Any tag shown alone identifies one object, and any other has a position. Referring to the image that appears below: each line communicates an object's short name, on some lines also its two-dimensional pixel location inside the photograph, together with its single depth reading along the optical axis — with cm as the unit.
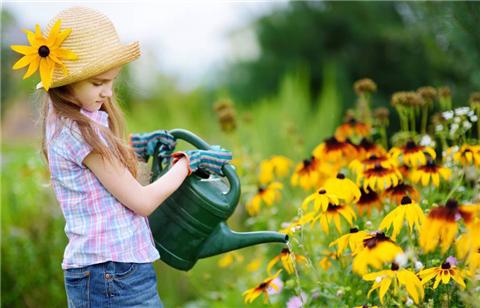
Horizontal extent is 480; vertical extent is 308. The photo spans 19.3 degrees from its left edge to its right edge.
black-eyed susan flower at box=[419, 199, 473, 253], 301
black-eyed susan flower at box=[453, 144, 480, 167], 345
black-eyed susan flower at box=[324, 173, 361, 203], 341
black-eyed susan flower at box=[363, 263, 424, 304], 308
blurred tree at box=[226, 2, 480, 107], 662
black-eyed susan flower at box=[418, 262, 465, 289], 313
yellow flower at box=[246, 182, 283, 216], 383
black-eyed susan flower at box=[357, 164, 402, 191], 347
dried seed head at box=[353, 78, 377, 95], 391
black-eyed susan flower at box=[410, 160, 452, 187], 350
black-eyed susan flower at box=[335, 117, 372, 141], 392
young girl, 326
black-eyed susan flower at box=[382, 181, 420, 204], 347
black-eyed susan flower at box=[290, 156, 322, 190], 374
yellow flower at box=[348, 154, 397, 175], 354
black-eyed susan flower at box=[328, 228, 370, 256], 323
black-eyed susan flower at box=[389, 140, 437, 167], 356
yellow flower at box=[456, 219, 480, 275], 301
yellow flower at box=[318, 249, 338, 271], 357
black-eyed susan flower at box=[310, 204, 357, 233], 340
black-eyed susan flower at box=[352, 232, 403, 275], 300
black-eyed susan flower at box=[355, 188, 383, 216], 356
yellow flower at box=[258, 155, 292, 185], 406
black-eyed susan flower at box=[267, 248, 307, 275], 346
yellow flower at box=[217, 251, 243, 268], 411
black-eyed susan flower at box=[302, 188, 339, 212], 337
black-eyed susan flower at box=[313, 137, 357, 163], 375
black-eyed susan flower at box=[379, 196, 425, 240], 320
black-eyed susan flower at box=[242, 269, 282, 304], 344
